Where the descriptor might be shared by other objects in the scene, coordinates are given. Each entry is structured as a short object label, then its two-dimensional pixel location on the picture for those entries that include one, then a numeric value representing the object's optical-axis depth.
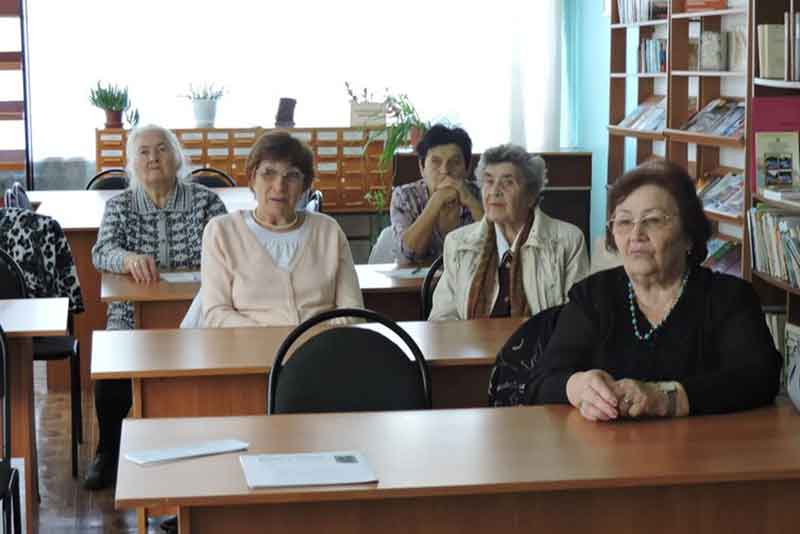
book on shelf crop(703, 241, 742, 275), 5.95
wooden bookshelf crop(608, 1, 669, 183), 7.85
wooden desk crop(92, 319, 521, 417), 3.37
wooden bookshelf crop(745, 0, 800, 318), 4.99
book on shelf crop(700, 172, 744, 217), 6.02
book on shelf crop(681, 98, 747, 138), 6.06
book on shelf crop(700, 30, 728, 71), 6.46
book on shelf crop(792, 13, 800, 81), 4.71
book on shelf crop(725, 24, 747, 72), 6.34
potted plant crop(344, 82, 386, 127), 8.73
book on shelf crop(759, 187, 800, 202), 4.73
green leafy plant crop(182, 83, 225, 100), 8.98
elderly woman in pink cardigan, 4.13
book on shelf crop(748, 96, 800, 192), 4.94
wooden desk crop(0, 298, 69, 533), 4.00
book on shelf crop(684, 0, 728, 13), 6.50
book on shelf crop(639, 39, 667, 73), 7.27
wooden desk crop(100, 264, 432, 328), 4.56
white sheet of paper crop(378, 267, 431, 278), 5.01
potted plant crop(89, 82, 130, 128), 8.78
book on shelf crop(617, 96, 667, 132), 7.29
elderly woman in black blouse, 2.79
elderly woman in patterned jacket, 4.97
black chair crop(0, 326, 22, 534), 3.29
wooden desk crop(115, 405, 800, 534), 2.29
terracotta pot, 8.79
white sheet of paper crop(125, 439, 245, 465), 2.42
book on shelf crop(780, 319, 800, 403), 4.89
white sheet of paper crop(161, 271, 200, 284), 4.82
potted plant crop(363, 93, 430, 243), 8.41
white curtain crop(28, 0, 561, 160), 9.27
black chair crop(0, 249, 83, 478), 4.52
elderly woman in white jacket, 4.13
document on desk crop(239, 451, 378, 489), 2.28
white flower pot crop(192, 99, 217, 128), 8.85
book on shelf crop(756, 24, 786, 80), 4.93
